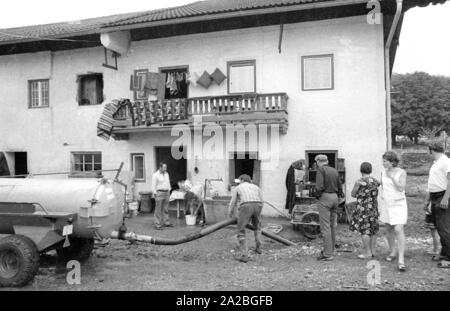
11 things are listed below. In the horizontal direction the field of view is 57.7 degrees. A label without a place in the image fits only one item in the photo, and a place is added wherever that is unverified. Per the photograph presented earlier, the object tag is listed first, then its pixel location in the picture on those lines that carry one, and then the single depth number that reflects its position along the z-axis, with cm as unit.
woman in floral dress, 751
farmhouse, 1234
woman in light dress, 702
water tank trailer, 659
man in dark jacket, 786
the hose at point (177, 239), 751
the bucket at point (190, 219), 1198
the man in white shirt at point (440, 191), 715
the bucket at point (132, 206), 1381
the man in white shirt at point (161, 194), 1166
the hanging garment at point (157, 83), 1440
